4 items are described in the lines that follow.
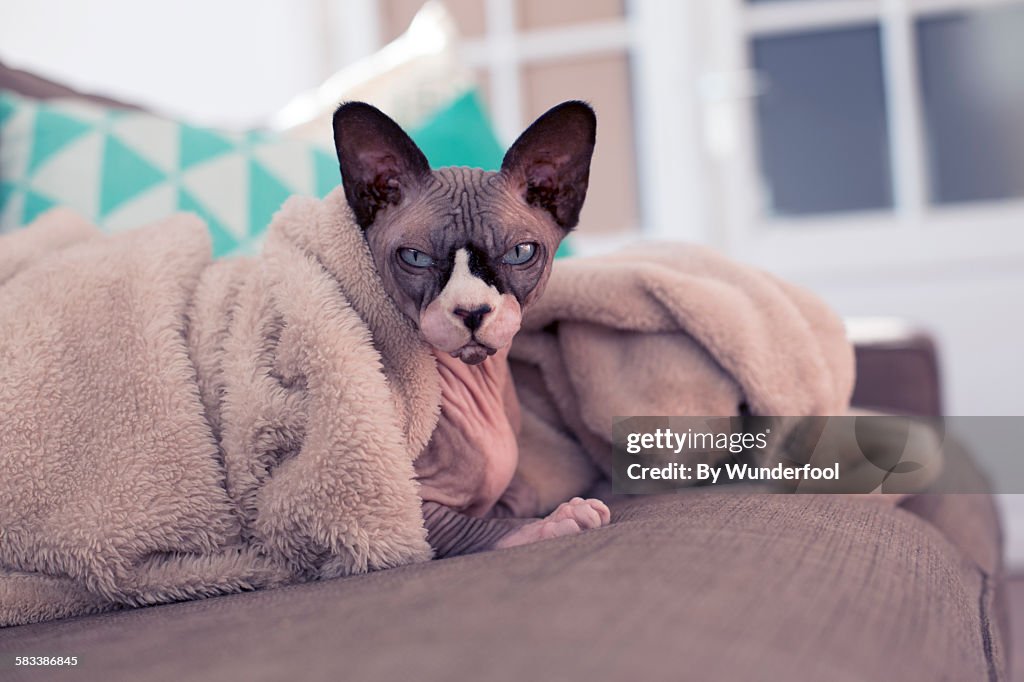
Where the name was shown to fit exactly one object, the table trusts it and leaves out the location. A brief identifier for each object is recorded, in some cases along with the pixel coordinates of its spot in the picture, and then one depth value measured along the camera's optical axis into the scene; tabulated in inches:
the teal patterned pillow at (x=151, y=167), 46.7
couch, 17.1
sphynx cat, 26.4
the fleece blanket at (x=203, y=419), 27.3
